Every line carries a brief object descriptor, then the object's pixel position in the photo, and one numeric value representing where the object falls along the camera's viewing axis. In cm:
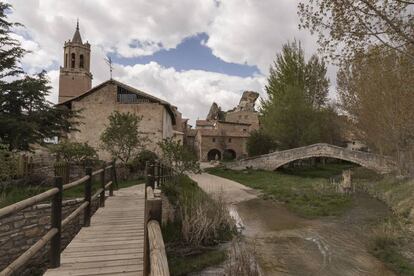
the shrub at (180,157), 1839
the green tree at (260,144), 3884
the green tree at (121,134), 2086
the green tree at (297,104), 3722
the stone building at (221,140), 5197
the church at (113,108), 2800
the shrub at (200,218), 1115
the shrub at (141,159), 2186
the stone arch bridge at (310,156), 3409
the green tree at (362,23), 857
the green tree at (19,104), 1548
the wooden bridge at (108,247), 500
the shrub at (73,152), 1856
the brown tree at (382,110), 2105
